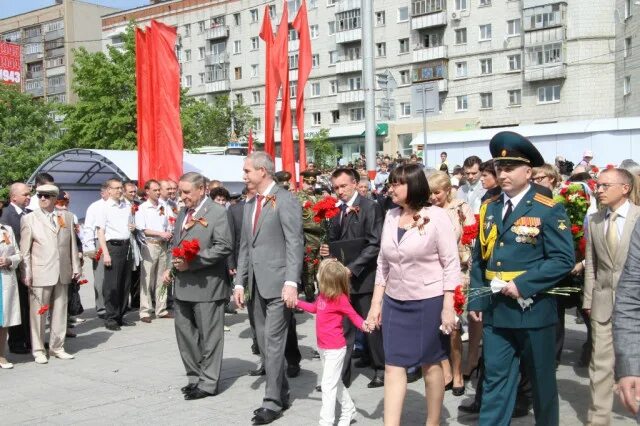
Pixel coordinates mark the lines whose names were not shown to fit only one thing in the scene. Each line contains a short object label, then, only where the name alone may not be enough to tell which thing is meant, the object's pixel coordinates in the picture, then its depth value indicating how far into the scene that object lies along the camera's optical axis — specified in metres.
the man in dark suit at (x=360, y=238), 7.04
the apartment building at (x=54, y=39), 84.06
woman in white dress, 8.22
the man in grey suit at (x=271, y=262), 6.25
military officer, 4.64
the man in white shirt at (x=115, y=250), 10.85
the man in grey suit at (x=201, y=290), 6.97
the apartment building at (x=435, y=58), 50.19
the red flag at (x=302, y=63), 15.52
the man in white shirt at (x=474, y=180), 8.71
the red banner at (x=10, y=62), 47.25
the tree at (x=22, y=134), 38.75
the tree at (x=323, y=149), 54.78
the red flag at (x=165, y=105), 15.84
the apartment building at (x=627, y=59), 43.34
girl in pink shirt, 5.83
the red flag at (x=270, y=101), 15.38
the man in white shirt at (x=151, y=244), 11.25
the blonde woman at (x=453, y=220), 6.88
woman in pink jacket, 5.12
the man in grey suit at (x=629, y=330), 3.00
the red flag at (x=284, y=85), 15.00
